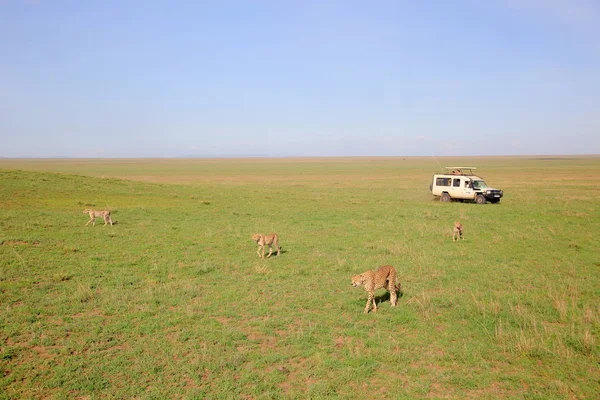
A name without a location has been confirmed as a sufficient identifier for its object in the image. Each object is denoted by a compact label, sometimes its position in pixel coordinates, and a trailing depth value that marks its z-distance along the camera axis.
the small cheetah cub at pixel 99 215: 18.50
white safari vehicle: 29.72
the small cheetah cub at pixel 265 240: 13.65
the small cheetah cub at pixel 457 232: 16.53
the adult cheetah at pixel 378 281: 8.73
